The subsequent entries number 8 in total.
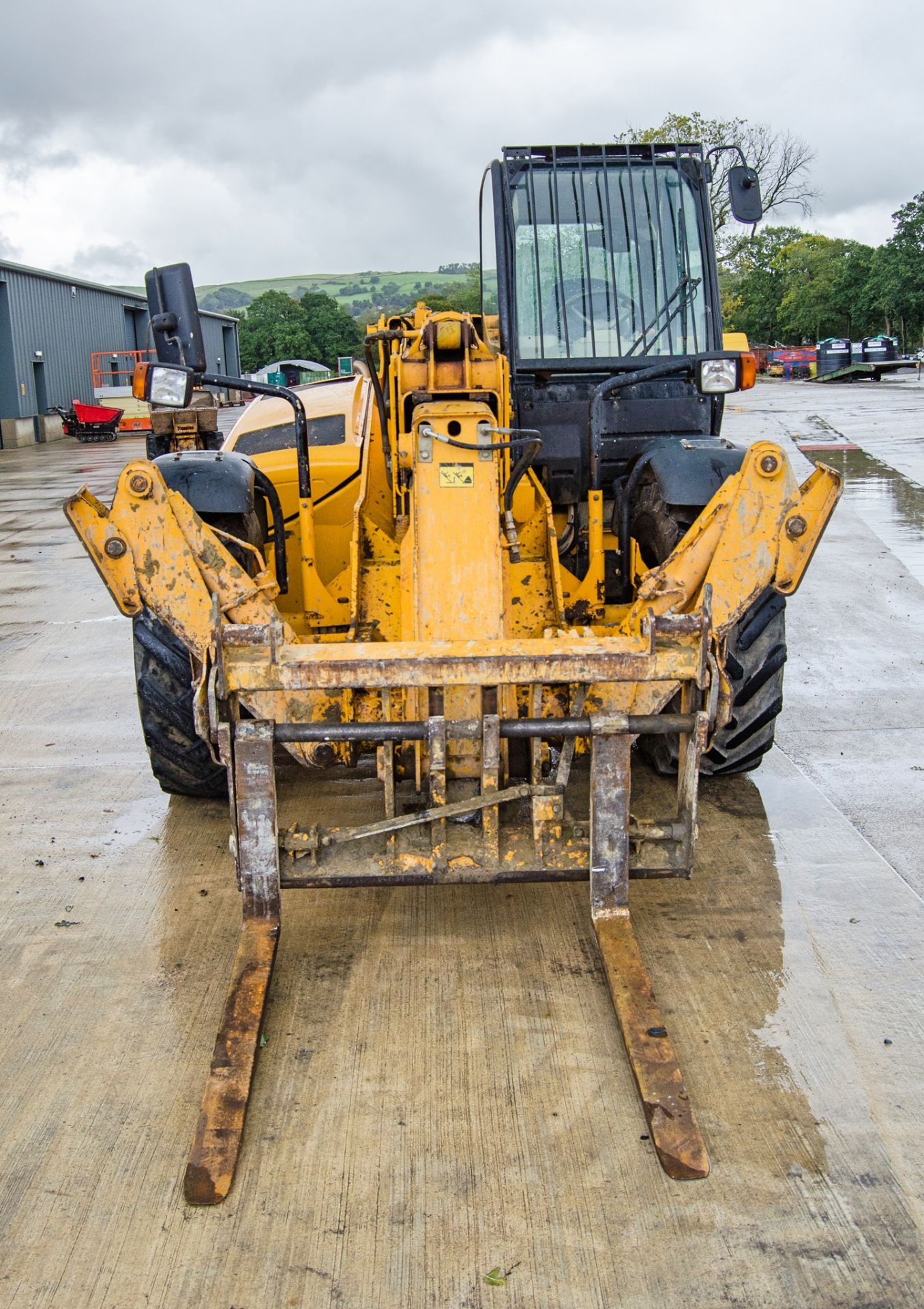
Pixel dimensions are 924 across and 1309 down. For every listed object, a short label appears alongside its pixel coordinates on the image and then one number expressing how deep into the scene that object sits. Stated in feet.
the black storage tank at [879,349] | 135.64
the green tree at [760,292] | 190.19
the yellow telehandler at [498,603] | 12.03
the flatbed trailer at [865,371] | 128.98
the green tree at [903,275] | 144.36
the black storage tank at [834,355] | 139.03
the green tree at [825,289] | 164.14
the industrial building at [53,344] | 97.50
